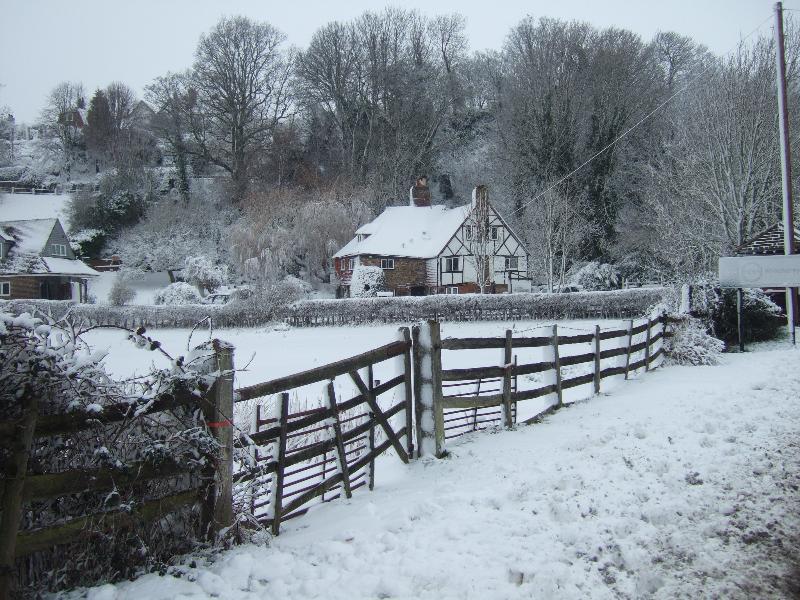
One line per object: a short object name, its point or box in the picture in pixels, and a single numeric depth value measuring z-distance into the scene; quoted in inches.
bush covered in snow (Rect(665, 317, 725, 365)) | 541.1
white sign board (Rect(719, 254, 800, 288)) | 574.4
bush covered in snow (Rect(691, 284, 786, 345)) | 669.3
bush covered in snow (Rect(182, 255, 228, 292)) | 1600.9
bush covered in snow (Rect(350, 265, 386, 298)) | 1375.5
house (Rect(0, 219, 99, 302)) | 1566.2
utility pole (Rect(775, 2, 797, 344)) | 577.3
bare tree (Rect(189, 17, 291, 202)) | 2092.8
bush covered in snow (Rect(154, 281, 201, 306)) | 1405.0
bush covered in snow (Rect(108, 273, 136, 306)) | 1348.4
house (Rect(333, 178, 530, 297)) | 1510.8
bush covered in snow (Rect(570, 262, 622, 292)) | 1459.2
